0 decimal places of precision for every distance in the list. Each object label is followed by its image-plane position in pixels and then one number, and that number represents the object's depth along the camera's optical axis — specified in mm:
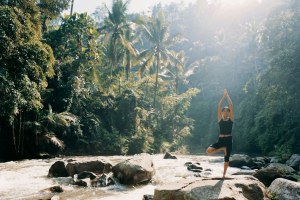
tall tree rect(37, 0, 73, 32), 19370
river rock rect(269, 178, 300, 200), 6664
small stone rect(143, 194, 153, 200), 7490
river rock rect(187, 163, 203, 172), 13848
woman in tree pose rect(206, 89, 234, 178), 7117
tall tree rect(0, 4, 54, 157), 13445
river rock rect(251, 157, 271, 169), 16988
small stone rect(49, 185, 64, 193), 8570
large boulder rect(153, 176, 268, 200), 5679
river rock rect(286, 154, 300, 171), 16712
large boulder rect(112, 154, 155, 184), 10047
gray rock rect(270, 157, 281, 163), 20227
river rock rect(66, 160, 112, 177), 11155
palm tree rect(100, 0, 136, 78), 31717
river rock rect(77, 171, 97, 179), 10385
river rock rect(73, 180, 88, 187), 9445
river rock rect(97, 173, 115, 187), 9667
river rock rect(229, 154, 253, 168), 17391
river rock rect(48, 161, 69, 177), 11242
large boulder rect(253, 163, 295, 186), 9688
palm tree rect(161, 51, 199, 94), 38191
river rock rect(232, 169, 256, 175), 12746
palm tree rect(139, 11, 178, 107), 34125
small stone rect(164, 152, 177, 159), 19886
